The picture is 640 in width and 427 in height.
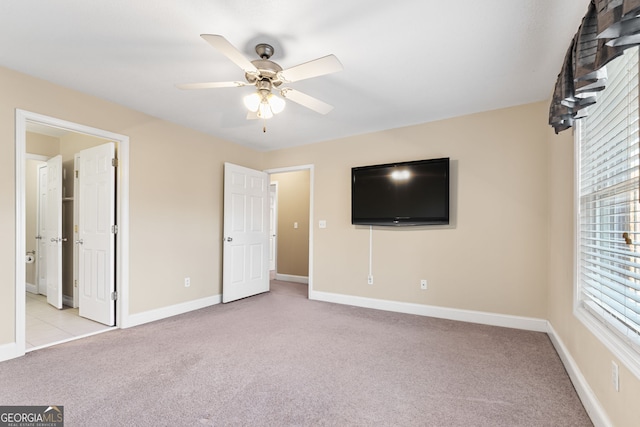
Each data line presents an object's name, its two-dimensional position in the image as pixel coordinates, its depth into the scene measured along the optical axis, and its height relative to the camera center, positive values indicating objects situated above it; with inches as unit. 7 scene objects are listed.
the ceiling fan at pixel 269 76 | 72.0 +35.4
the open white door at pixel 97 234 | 130.1 -10.6
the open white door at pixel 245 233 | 170.4 -12.9
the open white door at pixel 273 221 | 253.0 -8.2
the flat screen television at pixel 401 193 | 140.5 +9.6
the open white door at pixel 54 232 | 153.6 -11.0
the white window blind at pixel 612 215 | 57.3 -0.4
